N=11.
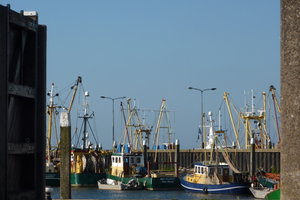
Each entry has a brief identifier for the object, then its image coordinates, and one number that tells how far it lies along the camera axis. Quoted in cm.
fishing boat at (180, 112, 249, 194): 9269
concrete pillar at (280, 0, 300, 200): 1352
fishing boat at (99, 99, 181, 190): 10269
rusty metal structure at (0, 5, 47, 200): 1697
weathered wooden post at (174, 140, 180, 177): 10512
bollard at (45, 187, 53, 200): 2344
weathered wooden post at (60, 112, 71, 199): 3478
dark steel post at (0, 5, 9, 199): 1666
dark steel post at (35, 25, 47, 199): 1914
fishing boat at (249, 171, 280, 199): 8461
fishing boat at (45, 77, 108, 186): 11431
